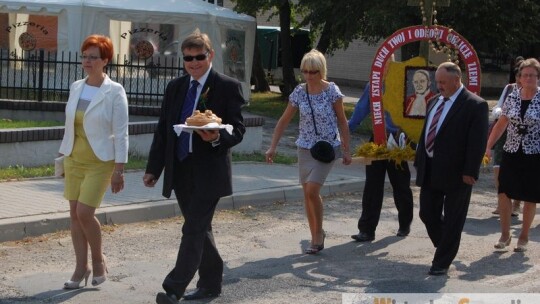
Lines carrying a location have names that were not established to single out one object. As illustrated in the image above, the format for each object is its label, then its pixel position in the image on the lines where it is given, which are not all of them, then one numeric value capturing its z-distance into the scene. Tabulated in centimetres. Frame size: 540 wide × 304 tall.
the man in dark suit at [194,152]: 664
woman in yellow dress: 717
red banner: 962
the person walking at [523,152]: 931
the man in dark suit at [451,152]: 797
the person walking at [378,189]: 966
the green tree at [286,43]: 2614
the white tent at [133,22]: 2220
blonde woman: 877
